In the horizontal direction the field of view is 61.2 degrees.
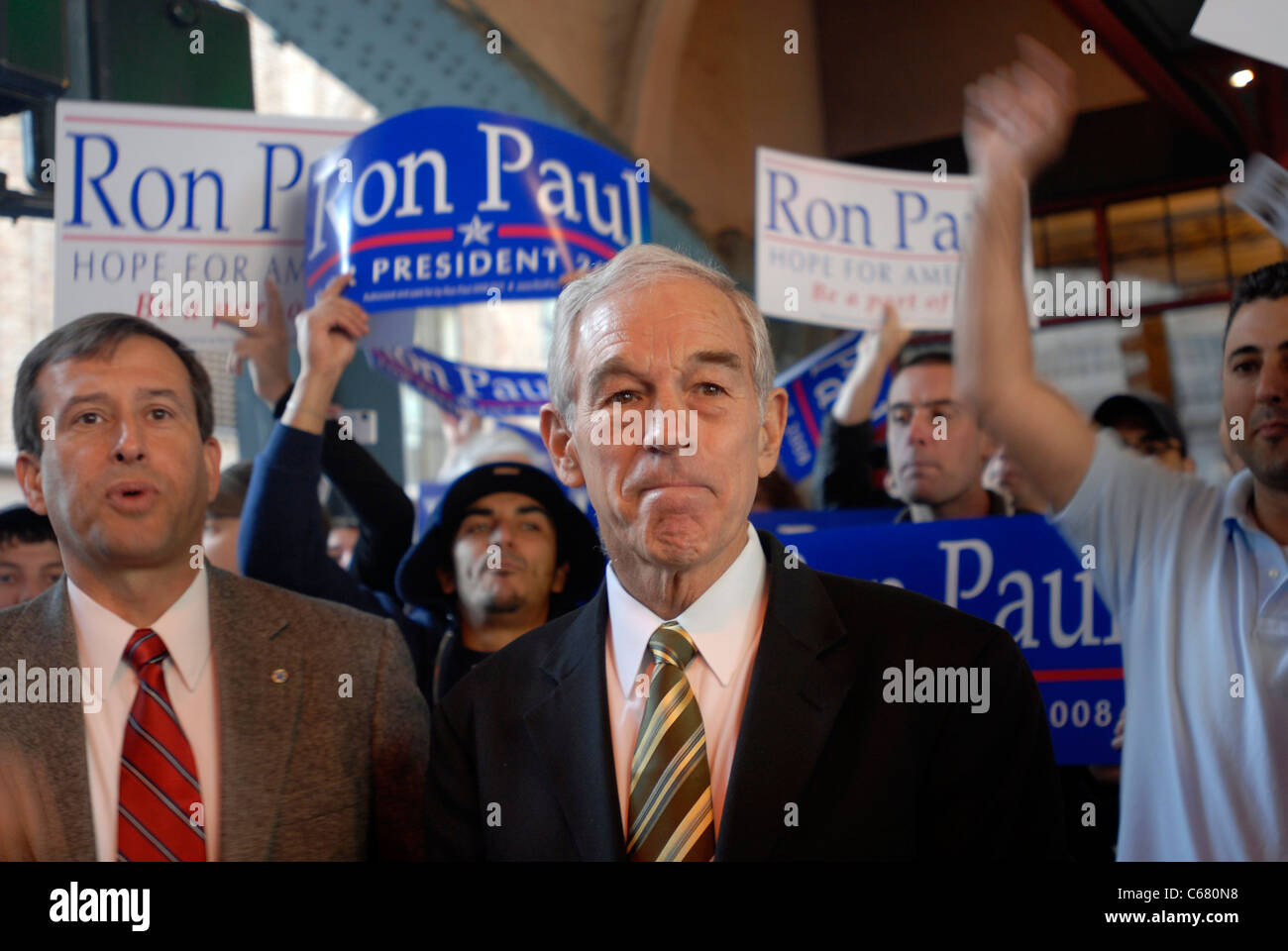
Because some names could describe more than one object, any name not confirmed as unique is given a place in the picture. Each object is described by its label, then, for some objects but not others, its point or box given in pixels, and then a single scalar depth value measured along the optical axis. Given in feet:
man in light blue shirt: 4.94
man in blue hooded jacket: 6.28
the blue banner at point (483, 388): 7.98
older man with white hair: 4.44
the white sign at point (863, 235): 7.76
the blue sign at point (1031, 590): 6.32
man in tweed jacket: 5.28
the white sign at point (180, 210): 6.88
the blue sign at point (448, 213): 6.93
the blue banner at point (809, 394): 8.37
